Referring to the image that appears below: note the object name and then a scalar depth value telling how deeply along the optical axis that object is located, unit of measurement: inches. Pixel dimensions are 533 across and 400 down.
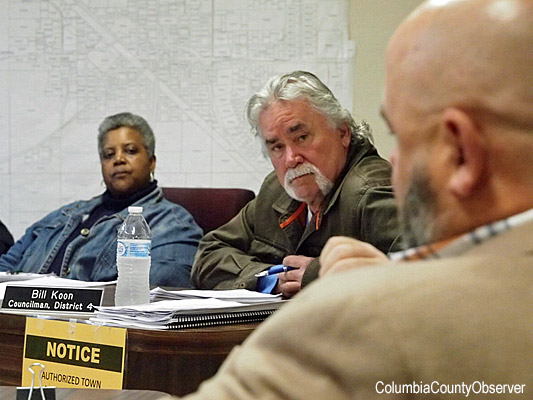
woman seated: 115.3
